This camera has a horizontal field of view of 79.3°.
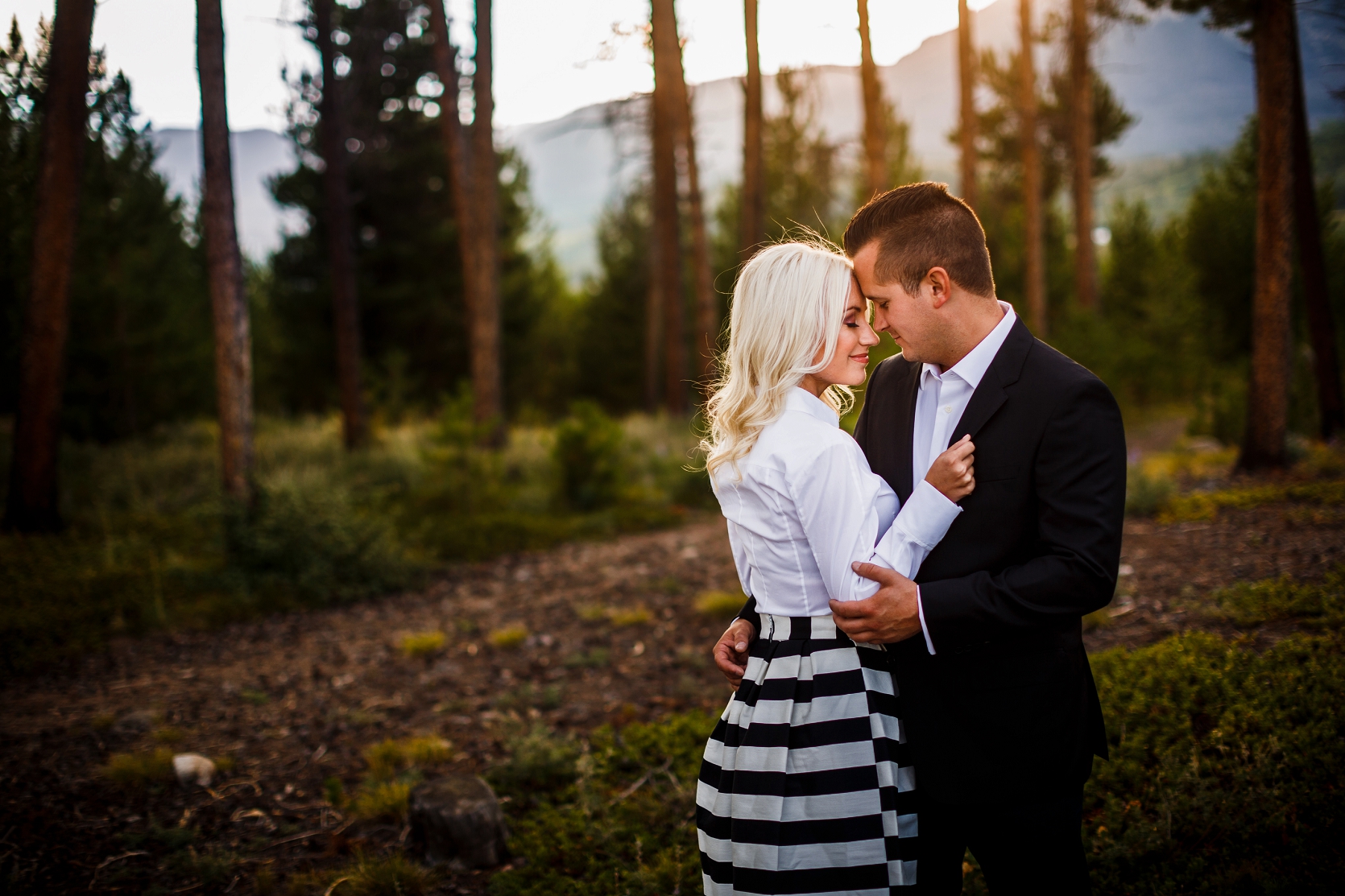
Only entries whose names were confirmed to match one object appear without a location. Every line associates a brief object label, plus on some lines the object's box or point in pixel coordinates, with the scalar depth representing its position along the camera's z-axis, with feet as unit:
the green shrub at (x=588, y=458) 36.47
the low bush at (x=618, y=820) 10.96
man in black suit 6.09
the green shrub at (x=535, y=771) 14.07
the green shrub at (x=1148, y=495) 27.09
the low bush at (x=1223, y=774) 9.25
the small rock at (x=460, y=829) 11.95
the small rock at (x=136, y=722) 16.84
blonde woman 6.37
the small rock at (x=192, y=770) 14.70
